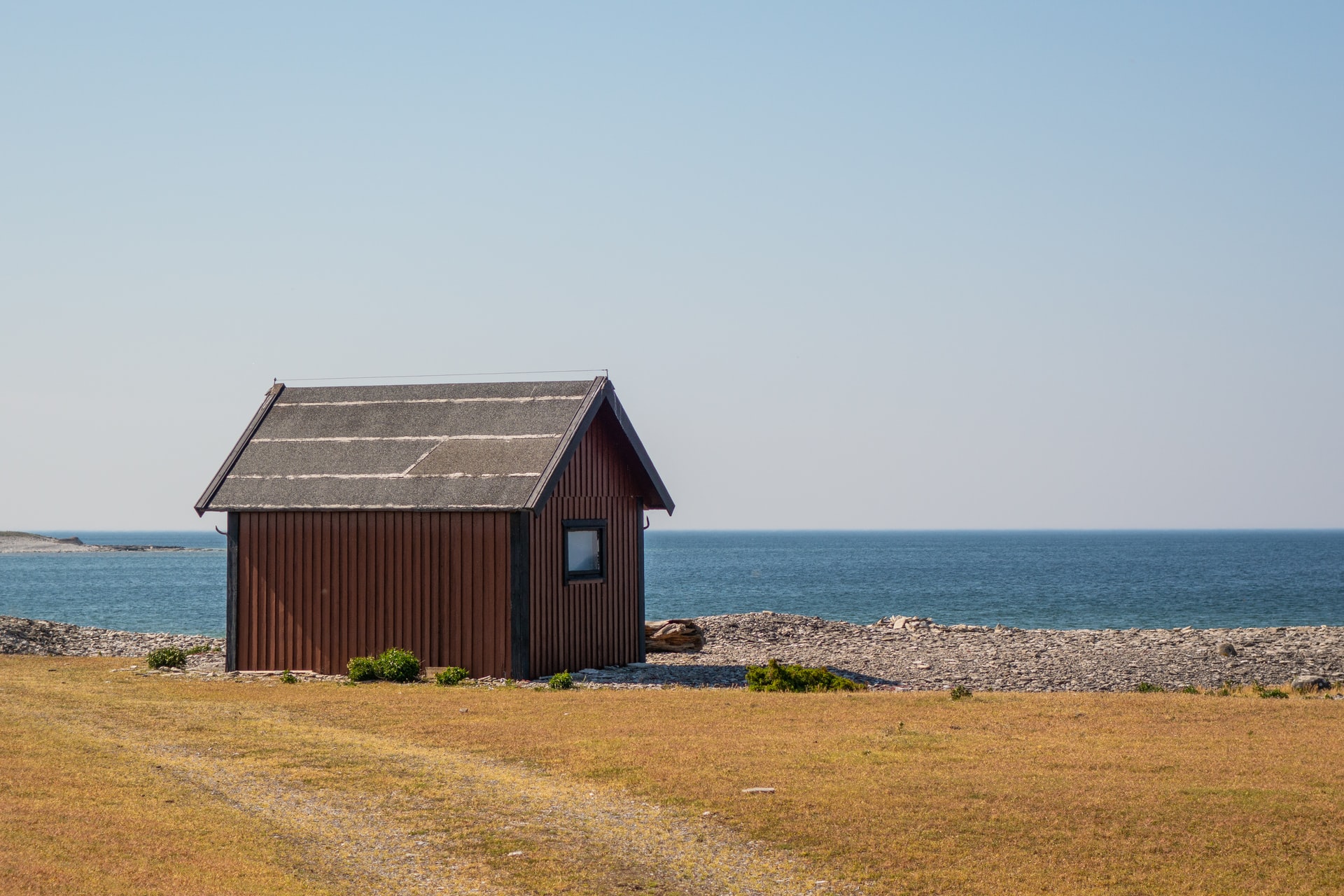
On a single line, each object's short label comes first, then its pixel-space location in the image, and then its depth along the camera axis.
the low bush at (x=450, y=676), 22.19
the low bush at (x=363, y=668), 22.66
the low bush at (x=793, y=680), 21.81
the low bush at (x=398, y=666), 22.61
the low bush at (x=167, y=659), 25.61
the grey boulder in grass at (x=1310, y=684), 22.53
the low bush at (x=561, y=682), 21.70
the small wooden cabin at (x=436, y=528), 23.31
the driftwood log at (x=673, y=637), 32.22
